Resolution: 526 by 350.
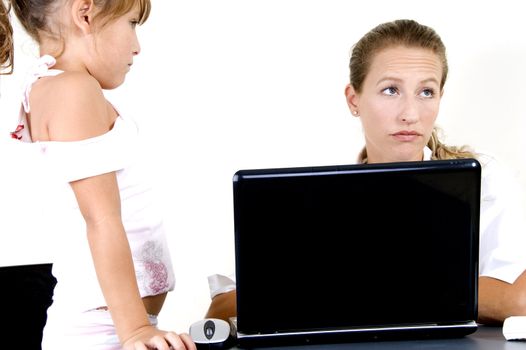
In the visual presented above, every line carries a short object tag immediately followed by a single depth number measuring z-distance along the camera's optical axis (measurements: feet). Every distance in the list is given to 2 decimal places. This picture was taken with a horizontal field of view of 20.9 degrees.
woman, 8.74
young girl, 6.90
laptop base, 6.91
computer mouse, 7.07
